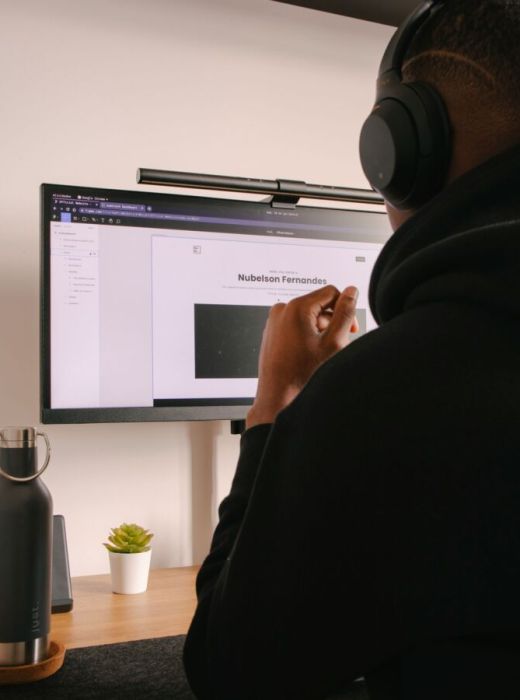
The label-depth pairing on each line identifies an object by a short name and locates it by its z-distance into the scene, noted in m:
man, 0.44
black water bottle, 0.79
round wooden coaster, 0.77
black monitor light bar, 1.21
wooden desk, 0.94
